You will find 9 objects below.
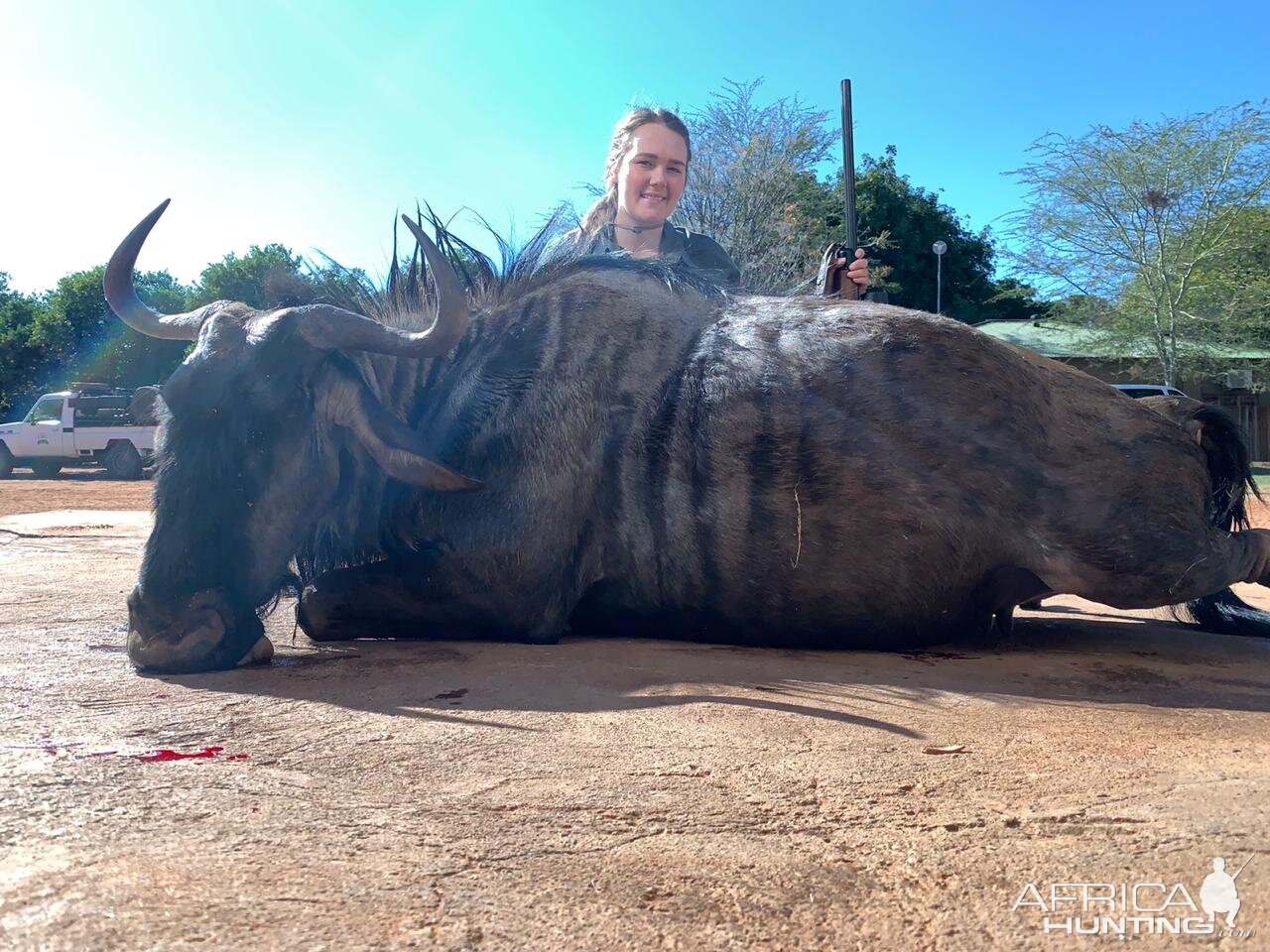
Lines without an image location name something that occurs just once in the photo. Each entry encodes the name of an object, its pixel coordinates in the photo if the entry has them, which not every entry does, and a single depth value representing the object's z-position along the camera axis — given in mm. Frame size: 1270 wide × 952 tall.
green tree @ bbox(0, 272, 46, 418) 34781
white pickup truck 22516
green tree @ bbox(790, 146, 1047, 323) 34406
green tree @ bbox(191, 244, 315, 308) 30219
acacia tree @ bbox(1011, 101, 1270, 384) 23844
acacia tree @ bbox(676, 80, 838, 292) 21922
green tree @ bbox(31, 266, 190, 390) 33094
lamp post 31109
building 25359
